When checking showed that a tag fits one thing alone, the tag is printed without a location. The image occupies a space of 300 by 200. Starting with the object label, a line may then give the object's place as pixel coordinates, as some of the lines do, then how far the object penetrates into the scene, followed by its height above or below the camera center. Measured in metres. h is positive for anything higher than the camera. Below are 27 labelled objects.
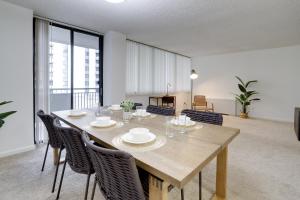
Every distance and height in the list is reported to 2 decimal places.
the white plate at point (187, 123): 1.68 -0.28
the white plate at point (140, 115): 2.17 -0.26
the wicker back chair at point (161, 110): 2.47 -0.23
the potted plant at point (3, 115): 2.09 -0.28
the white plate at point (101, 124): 1.67 -0.30
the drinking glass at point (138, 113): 2.08 -0.24
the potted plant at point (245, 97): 5.85 -0.02
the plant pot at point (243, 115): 5.93 -0.66
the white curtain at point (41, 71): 3.09 +0.41
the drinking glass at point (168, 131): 1.41 -0.32
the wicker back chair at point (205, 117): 1.98 -0.26
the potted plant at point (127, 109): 1.95 -0.17
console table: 5.52 -0.16
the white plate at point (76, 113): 2.16 -0.26
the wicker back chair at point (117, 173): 0.90 -0.46
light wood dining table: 0.90 -0.36
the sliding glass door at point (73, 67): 3.50 +0.60
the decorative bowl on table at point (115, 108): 2.63 -0.21
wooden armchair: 6.17 -0.31
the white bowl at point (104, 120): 1.74 -0.27
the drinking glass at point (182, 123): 1.56 -0.27
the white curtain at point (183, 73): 6.79 +0.91
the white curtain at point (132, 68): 4.81 +0.79
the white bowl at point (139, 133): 1.27 -0.29
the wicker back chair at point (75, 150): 1.33 -0.48
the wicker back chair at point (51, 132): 1.84 -0.45
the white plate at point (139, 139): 1.22 -0.33
